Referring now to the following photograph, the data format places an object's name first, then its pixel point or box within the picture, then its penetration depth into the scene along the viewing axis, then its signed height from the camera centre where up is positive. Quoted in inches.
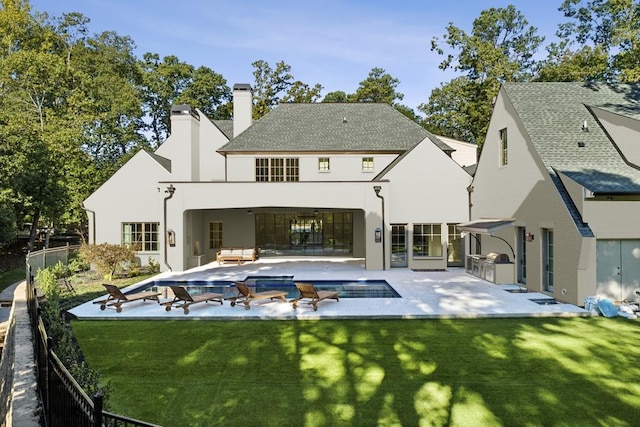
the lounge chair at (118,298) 524.7 -105.8
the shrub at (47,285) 490.3 -84.3
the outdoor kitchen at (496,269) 698.2 -96.3
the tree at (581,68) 1417.3 +507.1
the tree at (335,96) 2571.4 +739.5
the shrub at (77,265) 844.6 -97.1
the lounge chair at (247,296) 532.6 -106.4
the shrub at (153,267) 869.2 -105.0
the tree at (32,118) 1078.4 +320.8
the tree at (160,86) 1979.6 +636.4
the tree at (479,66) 1659.7 +612.5
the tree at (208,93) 2009.2 +619.3
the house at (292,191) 885.8 +52.5
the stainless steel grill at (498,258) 705.8 -79.2
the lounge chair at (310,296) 522.9 -103.5
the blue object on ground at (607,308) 489.4 -115.1
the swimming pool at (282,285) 661.9 -122.0
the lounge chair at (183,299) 509.0 -105.5
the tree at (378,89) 2514.8 +771.4
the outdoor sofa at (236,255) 1008.9 -95.0
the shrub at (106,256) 764.0 -71.7
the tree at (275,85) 2270.3 +723.6
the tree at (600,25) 1255.3 +688.1
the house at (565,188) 538.0 +35.2
